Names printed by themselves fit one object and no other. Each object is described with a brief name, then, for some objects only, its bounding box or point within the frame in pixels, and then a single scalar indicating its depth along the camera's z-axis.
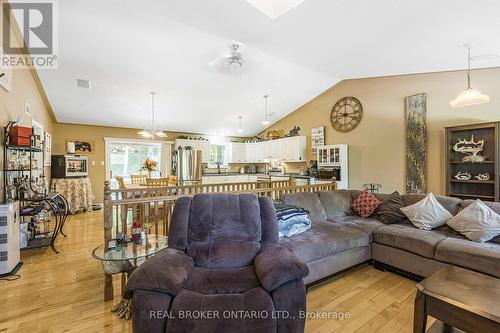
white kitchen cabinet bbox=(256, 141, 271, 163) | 7.63
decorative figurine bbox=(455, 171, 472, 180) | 3.78
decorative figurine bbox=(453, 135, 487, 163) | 3.64
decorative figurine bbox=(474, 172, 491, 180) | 3.58
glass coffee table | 1.96
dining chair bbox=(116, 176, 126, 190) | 4.61
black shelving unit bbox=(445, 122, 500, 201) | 3.45
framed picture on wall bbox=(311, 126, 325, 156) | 6.20
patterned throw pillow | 3.39
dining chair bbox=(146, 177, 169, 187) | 4.46
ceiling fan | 3.21
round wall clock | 5.44
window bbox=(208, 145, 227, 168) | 8.23
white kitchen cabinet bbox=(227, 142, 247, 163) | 8.22
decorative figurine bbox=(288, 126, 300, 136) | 6.89
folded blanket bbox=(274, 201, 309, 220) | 2.62
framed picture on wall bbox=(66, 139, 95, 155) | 6.27
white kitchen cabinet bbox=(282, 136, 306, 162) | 6.64
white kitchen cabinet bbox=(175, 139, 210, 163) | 7.26
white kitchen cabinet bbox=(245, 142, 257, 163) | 8.23
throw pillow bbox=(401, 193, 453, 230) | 2.78
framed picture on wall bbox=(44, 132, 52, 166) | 5.16
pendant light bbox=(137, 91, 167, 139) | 5.13
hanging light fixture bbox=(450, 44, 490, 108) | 2.69
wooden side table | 1.30
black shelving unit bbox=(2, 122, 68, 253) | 2.97
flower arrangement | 5.49
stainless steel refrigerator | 6.54
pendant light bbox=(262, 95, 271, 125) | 5.92
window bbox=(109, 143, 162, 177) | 6.85
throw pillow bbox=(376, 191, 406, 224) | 3.11
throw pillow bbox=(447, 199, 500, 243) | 2.35
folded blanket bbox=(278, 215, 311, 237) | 2.57
